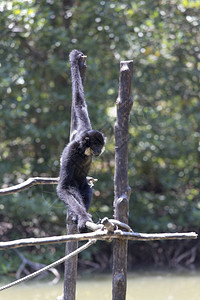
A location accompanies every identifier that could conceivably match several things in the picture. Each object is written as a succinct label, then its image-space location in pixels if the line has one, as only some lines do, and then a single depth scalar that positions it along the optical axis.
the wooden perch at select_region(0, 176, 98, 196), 12.39
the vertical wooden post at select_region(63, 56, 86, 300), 12.82
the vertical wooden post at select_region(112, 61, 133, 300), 11.06
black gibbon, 11.56
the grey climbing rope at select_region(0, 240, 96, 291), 9.28
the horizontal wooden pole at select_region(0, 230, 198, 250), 8.96
